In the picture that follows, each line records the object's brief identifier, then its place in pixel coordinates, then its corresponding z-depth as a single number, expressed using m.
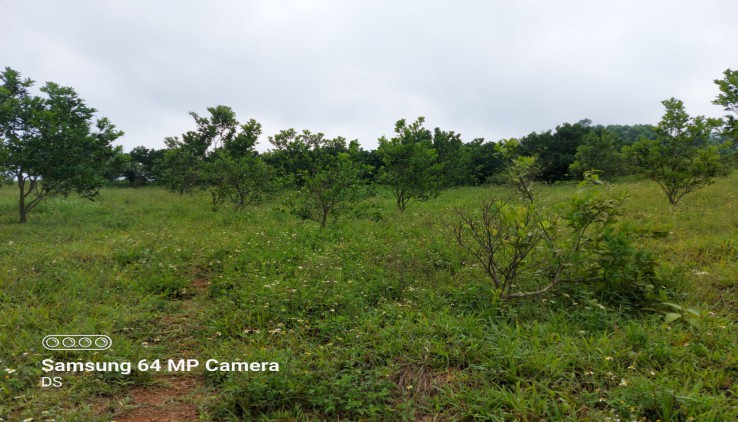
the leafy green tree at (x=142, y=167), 34.16
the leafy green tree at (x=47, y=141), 8.35
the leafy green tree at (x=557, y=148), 26.92
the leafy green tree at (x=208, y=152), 13.01
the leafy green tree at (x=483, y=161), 27.96
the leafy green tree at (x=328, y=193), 8.52
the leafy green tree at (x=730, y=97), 6.37
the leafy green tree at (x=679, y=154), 8.32
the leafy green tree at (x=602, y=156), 18.45
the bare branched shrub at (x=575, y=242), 3.51
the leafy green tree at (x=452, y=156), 19.78
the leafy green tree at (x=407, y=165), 11.27
